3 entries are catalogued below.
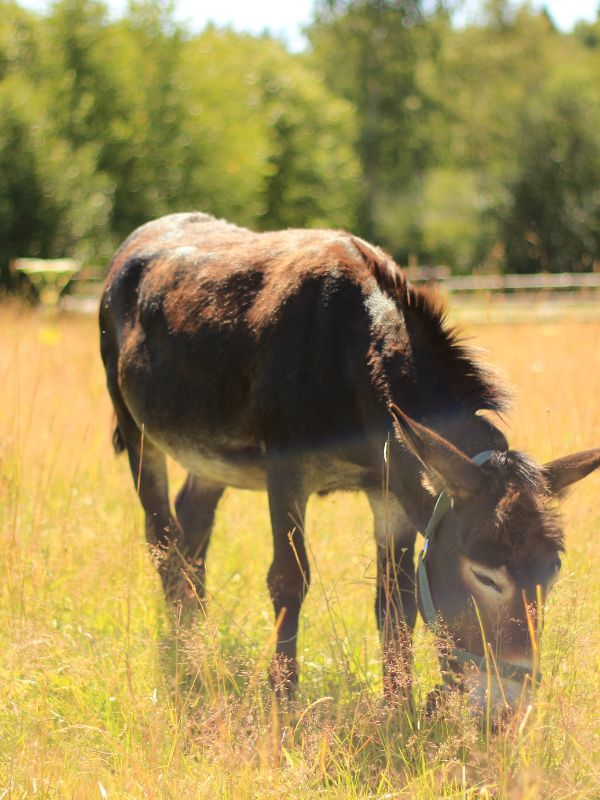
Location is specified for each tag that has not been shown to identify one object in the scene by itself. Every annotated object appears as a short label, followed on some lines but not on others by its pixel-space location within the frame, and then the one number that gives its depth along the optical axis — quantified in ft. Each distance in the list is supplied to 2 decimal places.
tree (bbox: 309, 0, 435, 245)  118.62
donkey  8.88
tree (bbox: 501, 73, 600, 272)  116.88
